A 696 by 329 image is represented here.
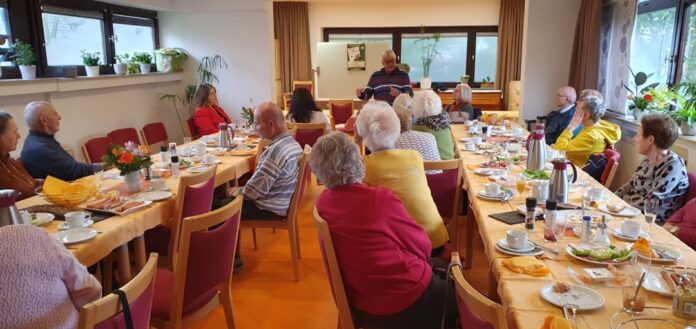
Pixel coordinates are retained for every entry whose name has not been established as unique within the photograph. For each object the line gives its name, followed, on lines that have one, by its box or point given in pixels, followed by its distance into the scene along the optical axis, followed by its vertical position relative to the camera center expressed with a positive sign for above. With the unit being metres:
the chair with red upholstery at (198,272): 2.01 -0.84
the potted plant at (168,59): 6.63 +0.19
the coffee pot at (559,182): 2.50 -0.54
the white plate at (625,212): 2.33 -0.65
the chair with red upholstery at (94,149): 4.36 -0.66
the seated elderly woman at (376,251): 1.88 -0.67
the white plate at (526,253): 1.88 -0.67
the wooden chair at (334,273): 1.89 -0.76
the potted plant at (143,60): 6.22 +0.16
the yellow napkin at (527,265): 1.72 -0.67
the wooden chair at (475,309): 1.19 -0.59
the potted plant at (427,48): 9.66 +0.47
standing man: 5.94 -0.11
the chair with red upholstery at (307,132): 4.96 -0.58
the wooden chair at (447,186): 3.08 -0.72
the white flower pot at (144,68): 6.23 +0.07
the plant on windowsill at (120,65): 5.70 +0.10
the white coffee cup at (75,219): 2.25 -0.64
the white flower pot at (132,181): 2.81 -0.60
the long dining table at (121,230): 2.10 -0.71
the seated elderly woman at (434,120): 3.88 -0.37
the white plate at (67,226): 2.23 -0.67
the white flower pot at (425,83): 8.91 -0.18
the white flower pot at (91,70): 5.19 +0.04
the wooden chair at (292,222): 3.34 -0.98
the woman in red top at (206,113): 5.52 -0.43
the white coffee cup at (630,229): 2.04 -0.64
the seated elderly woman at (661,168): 2.81 -0.54
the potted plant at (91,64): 5.19 +0.10
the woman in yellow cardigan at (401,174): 2.53 -0.51
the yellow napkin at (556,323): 1.26 -0.63
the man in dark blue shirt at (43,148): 3.30 -0.49
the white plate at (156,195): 2.71 -0.66
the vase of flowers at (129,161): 2.73 -0.47
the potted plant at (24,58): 4.32 +0.14
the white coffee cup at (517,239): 1.92 -0.63
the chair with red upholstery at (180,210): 2.68 -0.75
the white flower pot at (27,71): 4.32 +0.02
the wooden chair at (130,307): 1.26 -0.62
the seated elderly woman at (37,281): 1.29 -0.55
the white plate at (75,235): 2.09 -0.68
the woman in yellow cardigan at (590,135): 3.90 -0.49
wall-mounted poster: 9.39 +0.29
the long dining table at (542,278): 1.43 -0.68
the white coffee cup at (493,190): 2.66 -0.62
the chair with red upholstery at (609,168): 3.28 -0.64
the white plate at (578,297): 1.48 -0.68
